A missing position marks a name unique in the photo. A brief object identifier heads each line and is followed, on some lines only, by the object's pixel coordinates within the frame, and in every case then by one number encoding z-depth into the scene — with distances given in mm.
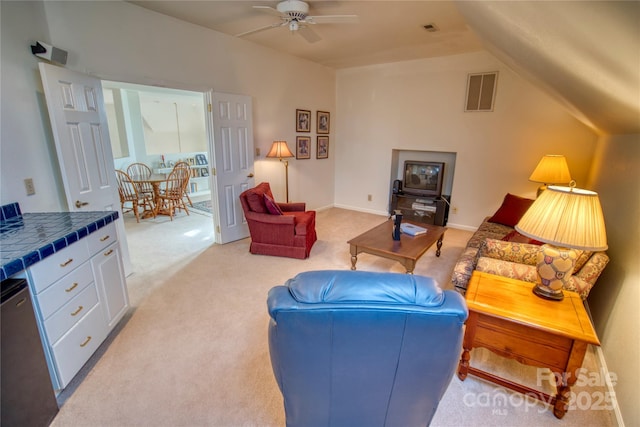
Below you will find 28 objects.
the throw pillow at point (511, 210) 3645
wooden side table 1525
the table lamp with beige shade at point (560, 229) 1496
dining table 5227
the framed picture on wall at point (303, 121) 5031
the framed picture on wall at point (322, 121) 5461
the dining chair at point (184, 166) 5570
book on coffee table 3328
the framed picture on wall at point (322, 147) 5590
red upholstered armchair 3580
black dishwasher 1314
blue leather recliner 952
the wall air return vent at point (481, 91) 4246
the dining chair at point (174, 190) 5372
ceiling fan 2670
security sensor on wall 2217
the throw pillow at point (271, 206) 3645
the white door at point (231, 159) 3768
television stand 4958
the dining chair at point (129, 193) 5062
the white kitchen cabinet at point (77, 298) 1596
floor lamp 4398
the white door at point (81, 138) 2277
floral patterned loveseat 1872
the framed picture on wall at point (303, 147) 5148
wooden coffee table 2847
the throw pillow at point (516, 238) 2793
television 4957
